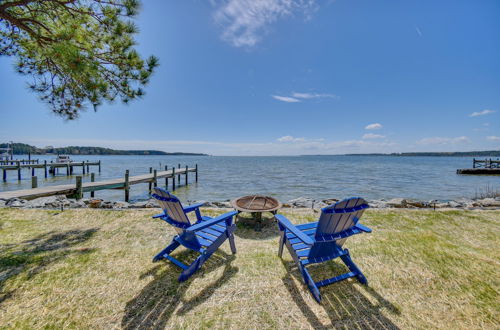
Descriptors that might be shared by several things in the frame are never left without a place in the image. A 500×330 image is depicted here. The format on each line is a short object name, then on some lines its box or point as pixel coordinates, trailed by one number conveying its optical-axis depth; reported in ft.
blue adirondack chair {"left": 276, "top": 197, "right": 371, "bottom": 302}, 8.36
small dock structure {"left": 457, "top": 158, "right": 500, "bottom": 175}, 94.27
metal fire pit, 17.30
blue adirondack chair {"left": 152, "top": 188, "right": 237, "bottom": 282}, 9.68
